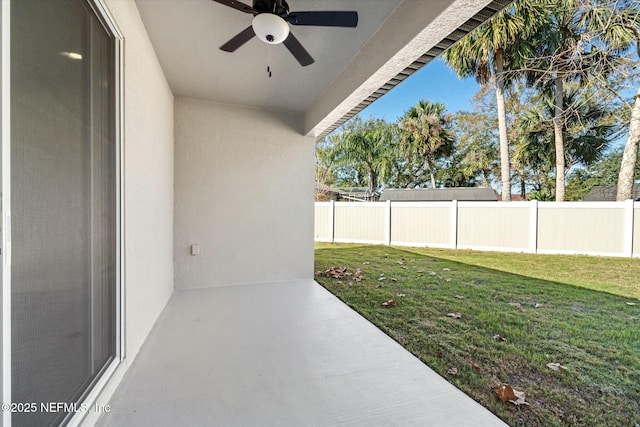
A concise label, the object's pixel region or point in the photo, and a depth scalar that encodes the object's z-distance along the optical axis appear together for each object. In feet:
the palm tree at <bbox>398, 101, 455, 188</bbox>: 40.81
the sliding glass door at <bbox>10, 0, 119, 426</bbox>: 3.00
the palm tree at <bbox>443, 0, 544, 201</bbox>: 23.36
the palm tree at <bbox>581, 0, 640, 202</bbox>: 13.51
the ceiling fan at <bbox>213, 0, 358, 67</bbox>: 5.43
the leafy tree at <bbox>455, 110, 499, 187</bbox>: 41.08
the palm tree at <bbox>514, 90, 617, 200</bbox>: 21.09
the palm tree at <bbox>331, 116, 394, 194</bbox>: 47.70
